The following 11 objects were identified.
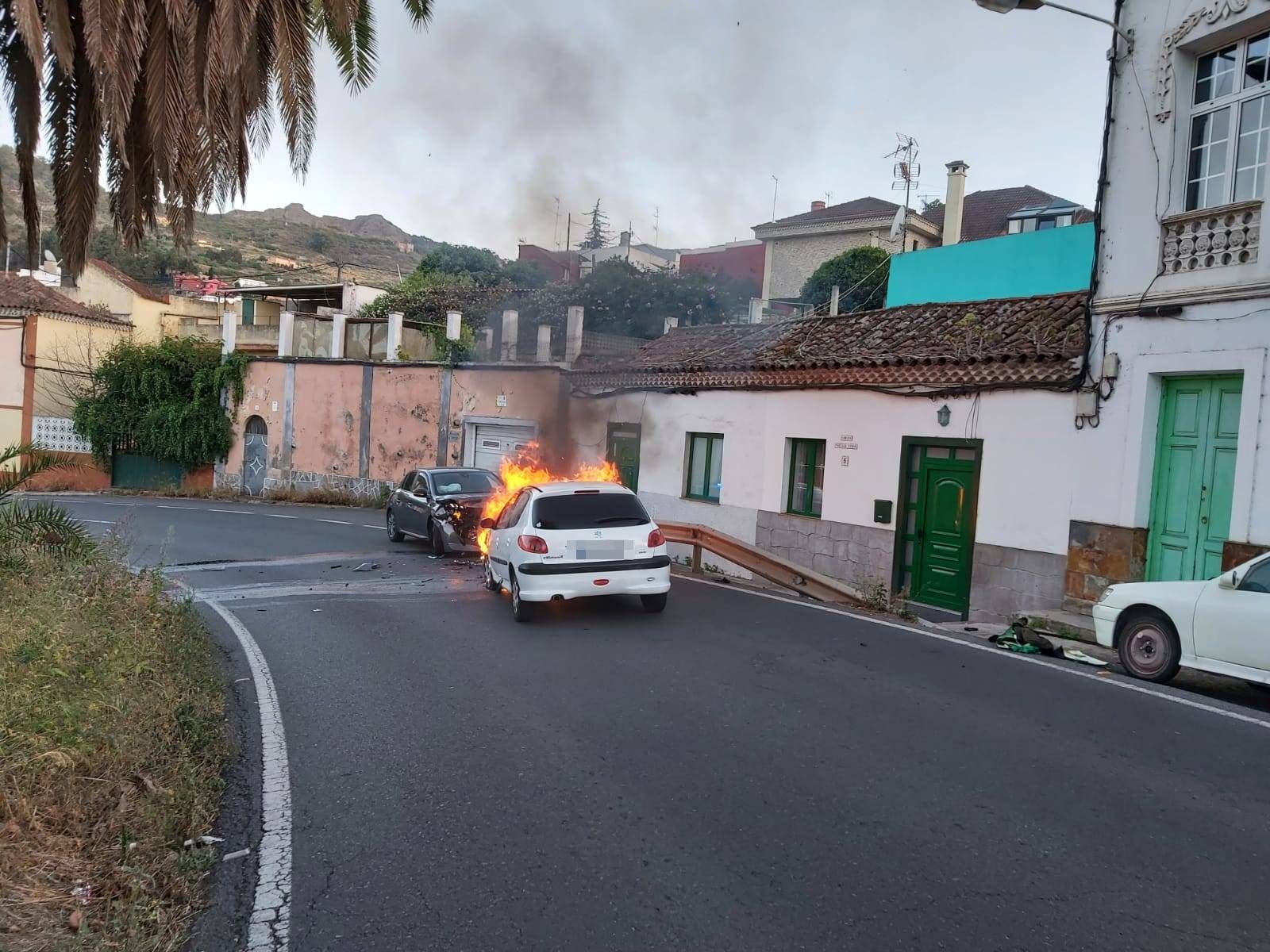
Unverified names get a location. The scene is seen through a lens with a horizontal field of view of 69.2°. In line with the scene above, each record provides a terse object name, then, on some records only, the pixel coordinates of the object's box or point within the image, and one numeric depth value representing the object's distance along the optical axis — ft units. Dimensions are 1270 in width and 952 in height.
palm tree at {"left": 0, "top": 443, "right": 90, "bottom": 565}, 31.35
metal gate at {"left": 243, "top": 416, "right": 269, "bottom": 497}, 106.83
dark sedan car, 53.98
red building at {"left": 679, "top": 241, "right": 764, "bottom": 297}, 150.43
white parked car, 24.08
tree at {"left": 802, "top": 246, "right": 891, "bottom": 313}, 102.68
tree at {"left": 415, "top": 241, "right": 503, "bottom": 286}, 163.02
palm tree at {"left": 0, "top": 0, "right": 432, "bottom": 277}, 23.71
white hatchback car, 32.48
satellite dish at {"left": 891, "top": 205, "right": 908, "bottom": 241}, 101.33
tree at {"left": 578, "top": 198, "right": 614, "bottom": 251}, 145.00
